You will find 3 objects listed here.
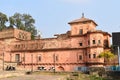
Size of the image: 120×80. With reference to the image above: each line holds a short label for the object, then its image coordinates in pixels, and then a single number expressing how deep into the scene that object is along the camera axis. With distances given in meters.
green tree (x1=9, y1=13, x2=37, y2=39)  41.24
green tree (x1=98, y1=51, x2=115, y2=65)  24.41
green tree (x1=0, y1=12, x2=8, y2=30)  40.81
